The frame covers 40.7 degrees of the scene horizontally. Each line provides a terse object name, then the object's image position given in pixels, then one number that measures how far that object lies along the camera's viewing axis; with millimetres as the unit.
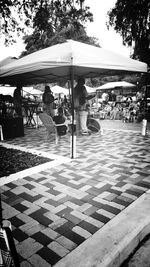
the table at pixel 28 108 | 11109
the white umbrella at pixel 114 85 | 17939
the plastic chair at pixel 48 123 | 6690
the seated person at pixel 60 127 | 7299
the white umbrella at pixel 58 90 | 19188
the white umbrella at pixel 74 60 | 4484
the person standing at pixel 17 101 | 9804
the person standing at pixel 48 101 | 8805
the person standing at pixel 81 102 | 7898
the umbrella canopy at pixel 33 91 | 19506
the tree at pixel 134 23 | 11367
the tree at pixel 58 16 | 11055
